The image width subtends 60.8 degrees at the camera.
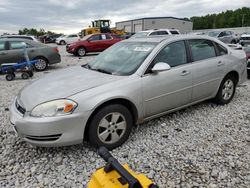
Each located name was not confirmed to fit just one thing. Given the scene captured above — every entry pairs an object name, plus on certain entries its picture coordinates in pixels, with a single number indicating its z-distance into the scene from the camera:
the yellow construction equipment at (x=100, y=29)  24.33
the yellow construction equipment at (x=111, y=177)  1.19
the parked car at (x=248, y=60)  6.71
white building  38.41
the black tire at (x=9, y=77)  7.58
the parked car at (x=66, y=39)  30.94
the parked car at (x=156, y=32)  14.43
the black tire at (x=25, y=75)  7.71
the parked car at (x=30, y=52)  8.51
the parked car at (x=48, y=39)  37.09
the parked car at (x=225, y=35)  17.25
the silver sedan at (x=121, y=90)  2.51
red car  14.27
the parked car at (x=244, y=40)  16.36
